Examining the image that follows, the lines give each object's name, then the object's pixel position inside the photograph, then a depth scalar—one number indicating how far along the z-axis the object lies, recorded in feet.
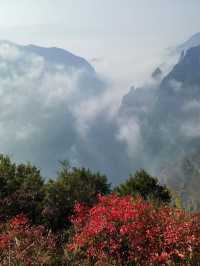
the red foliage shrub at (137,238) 65.51
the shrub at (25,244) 67.00
